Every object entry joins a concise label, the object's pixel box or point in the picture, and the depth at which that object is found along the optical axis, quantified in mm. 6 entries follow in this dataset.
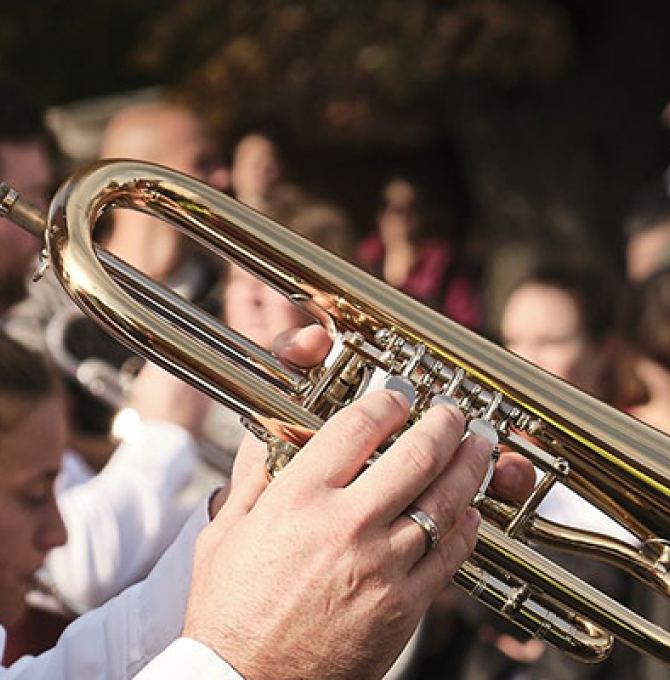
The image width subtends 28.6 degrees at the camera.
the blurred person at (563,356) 3070
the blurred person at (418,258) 5285
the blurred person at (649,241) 3738
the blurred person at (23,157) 3320
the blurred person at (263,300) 3096
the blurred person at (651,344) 3301
